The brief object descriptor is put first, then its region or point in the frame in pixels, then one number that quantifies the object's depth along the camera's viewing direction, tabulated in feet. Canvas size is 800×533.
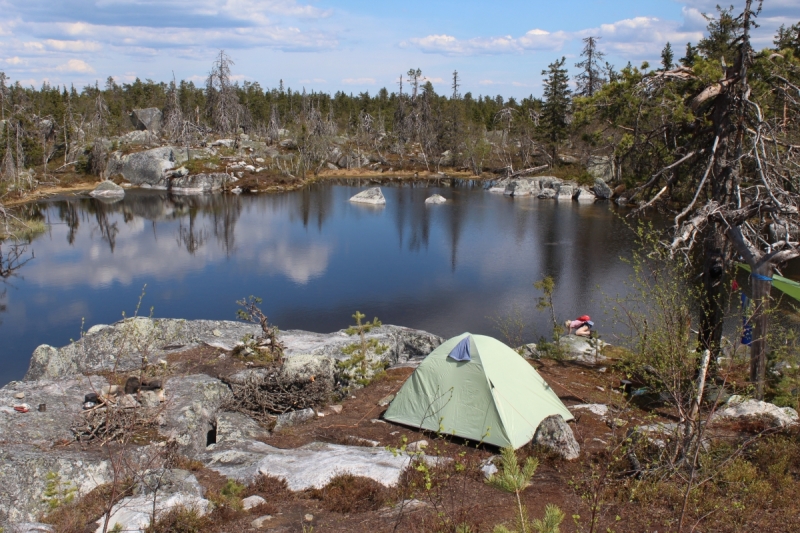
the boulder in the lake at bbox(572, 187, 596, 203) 187.01
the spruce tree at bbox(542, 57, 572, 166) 217.15
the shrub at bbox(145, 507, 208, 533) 23.39
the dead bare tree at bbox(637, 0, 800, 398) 34.45
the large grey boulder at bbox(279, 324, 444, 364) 53.72
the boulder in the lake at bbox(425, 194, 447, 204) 178.29
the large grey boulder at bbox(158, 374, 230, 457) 36.82
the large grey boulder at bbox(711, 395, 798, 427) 33.06
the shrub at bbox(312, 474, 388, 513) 26.71
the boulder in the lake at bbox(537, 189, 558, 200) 195.00
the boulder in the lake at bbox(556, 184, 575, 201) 190.90
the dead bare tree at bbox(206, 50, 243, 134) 254.68
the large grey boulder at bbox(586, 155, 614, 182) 201.05
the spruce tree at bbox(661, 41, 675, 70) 199.00
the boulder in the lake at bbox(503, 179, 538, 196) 201.62
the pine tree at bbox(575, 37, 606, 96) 222.69
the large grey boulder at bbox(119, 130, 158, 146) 256.56
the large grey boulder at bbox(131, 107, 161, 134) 309.77
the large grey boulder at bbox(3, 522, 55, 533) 24.18
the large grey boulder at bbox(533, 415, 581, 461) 31.40
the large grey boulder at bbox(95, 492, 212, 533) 23.41
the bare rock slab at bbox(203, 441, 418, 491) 29.81
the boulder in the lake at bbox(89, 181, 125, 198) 202.08
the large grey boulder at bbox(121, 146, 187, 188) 228.43
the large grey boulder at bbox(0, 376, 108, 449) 34.83
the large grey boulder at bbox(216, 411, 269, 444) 38.19
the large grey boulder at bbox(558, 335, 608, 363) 54.13
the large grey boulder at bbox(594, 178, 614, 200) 187.83
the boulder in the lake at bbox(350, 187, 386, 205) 179.77
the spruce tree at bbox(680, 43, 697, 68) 138.00
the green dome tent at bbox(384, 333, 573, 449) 36.55
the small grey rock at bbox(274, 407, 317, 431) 40.55
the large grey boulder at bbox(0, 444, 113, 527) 28.78
